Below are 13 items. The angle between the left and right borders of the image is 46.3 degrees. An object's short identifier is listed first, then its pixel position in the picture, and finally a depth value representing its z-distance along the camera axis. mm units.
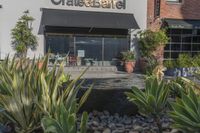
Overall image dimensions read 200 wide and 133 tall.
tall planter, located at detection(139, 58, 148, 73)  13739
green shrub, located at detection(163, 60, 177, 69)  13263
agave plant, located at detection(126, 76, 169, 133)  2943
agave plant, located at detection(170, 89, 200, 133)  2362
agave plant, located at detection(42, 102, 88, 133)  2452
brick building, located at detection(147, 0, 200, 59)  14553
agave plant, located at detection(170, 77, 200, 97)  4067
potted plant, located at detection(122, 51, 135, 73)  13822
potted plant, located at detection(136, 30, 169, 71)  13885
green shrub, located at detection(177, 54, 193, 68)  13098
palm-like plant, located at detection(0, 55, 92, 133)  2898
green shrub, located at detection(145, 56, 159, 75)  12983
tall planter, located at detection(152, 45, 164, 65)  14519
